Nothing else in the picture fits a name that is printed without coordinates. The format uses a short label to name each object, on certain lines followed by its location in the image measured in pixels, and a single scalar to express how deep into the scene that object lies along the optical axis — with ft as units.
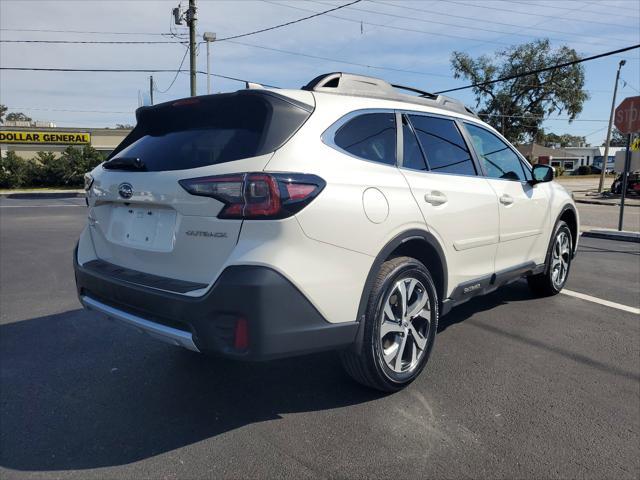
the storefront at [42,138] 135.54
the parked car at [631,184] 100.15
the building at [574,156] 221.60
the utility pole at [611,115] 111.45
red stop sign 39.99
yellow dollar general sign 135.03
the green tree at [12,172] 107.04
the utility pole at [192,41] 80.43
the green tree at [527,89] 165.17
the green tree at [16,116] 280.10
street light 86.17
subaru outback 8.23
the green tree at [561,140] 187.71
